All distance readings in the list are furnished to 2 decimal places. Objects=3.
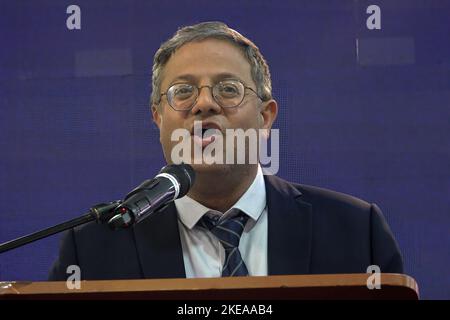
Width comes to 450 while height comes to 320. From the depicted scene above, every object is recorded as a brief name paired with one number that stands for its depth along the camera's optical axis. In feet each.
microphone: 8.17
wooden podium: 7.95
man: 8.91
